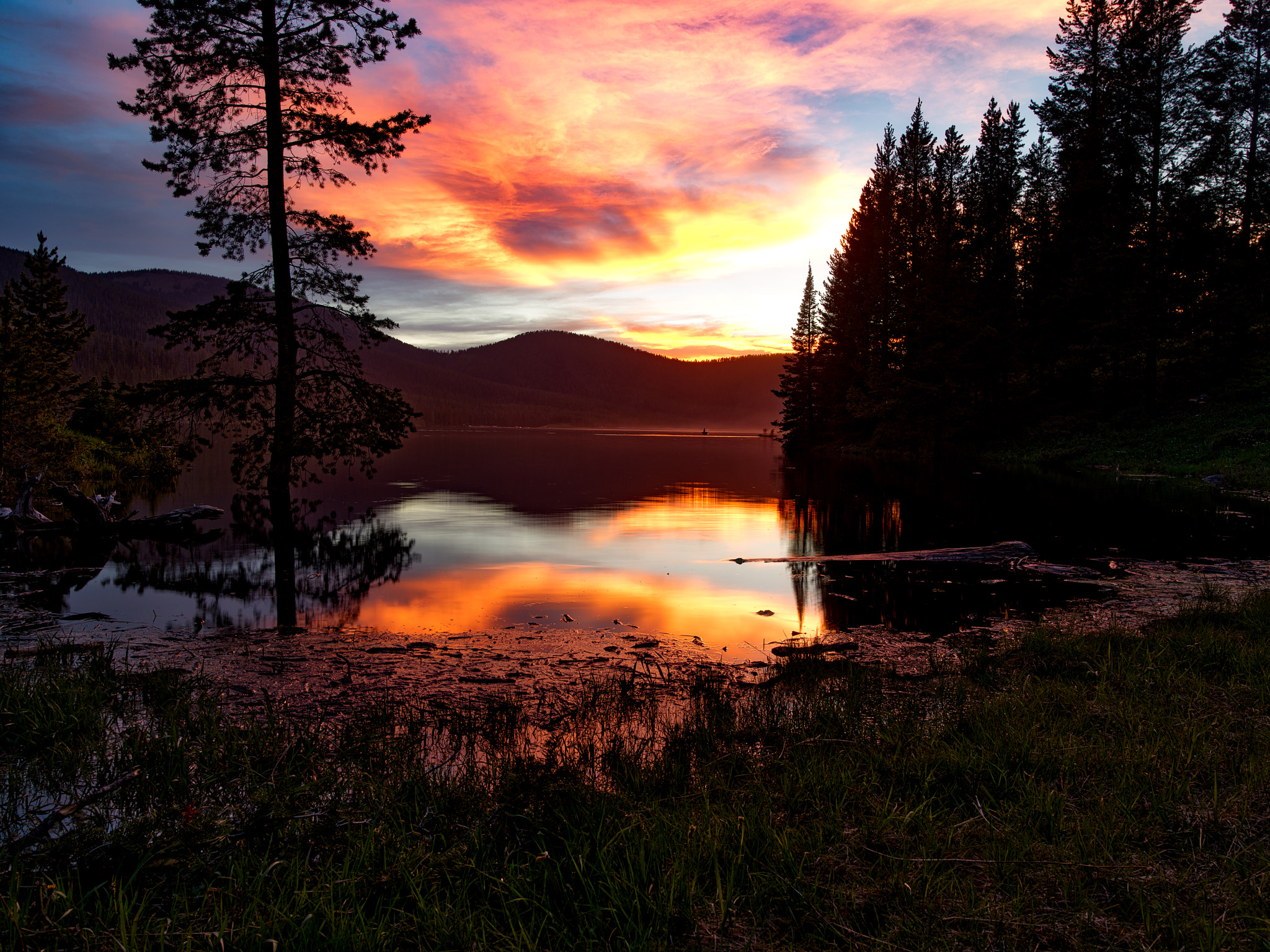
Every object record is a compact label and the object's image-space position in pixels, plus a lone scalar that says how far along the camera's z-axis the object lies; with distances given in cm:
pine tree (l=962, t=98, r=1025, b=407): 4612
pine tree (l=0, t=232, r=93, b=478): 2597
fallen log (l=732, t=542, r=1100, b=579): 1353
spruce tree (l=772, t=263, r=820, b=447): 6512
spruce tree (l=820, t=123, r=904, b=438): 4972
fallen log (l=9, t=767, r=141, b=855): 350
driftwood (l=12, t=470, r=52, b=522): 1700
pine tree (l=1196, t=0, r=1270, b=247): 3806
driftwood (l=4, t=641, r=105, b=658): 720
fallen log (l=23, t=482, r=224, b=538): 1716
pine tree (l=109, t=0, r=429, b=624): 1639
